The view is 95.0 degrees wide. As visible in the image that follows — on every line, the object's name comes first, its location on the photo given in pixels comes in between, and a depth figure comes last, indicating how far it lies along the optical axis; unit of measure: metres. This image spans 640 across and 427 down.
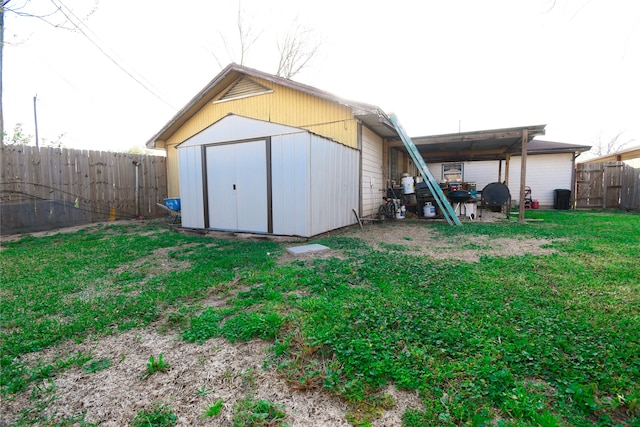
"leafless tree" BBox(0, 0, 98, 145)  3.60
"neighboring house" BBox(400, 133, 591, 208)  9.98
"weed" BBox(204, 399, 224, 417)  1.39
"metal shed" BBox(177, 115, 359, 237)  5.52
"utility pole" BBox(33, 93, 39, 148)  16.59
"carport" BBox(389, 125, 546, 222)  7.83
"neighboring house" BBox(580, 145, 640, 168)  11.29
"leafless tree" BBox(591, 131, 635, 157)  34.56
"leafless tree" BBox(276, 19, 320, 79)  16.14
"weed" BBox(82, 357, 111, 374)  1.76
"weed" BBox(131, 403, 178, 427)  1.34
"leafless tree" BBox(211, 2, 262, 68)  15.59
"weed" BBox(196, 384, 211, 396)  1.53
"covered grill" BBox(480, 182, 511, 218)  9.42
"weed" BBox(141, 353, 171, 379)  1.72
